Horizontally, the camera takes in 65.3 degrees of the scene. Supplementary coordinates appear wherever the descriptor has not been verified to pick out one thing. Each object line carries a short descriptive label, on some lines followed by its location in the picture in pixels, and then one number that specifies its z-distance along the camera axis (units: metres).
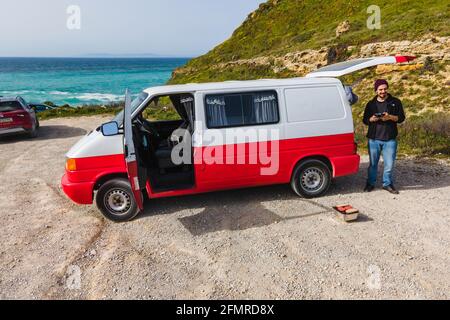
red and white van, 6.10
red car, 13.11
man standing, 6.69
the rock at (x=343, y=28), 30.60
